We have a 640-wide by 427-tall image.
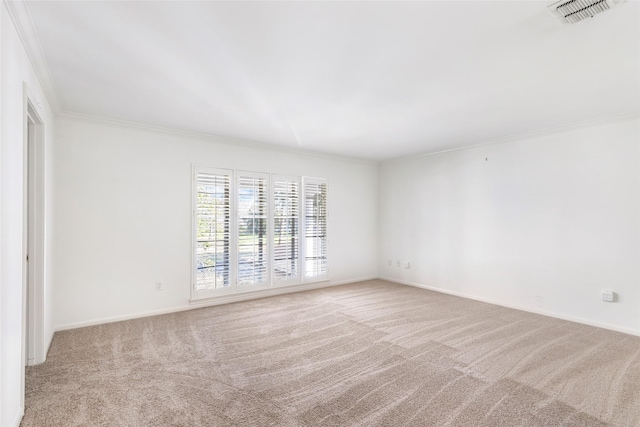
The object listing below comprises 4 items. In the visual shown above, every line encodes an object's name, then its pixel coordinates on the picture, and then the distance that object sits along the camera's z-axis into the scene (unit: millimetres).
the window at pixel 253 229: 5039
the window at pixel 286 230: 5457
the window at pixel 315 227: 5883
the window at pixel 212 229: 4684
